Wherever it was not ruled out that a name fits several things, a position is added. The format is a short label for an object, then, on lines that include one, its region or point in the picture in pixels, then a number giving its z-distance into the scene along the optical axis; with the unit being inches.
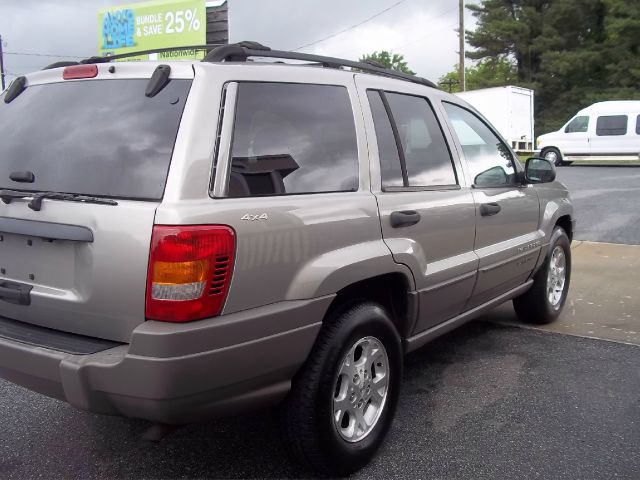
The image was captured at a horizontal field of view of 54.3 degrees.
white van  918.4
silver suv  89.4
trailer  1015.0
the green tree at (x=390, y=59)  3371.3
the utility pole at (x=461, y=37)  1160.5
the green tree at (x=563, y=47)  1509.6
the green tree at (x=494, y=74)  1825.8
